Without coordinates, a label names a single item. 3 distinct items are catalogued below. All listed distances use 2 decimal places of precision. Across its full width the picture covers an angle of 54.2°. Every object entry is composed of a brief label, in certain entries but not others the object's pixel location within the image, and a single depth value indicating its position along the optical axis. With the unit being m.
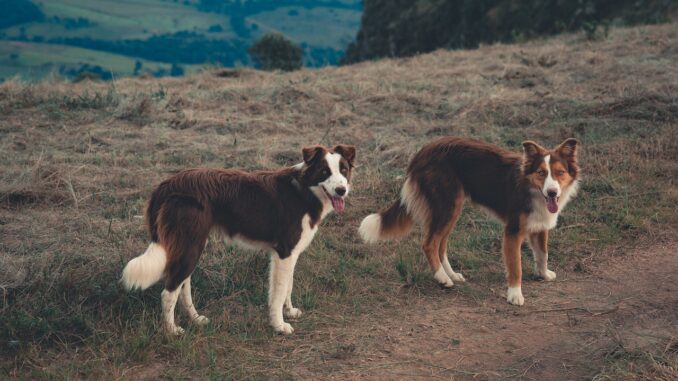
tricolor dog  5.86
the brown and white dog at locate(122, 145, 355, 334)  5.00
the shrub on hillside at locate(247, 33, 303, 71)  32.16
